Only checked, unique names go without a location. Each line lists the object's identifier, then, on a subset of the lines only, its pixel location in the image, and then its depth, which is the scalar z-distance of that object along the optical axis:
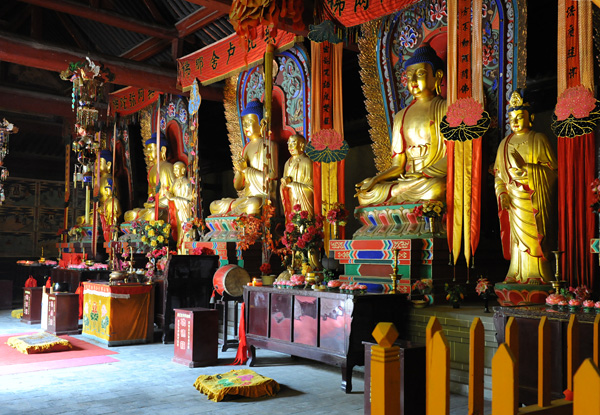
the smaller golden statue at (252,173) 7.59
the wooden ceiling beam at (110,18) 8.00
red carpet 4.68
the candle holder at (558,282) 3.89
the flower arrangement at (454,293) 4.81
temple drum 5.90
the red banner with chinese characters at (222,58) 7.29
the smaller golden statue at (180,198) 9.45
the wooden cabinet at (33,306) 7.70
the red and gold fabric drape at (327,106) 6.69
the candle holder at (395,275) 4.69
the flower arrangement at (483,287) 4.50
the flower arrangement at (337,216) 5.97
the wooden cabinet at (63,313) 6.57
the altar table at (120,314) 5.88
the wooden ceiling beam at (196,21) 8.51
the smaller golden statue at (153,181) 10.11
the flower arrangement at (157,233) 8.18
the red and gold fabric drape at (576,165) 4.31
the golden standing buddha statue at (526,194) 4.72
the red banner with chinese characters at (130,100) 10.25
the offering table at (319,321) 4.17
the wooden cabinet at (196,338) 4.84
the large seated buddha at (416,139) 5.89
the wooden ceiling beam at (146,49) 9.80
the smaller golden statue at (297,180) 7.04
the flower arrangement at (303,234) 5.87
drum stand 5.66
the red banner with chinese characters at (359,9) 5.78
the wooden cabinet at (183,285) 6.29
